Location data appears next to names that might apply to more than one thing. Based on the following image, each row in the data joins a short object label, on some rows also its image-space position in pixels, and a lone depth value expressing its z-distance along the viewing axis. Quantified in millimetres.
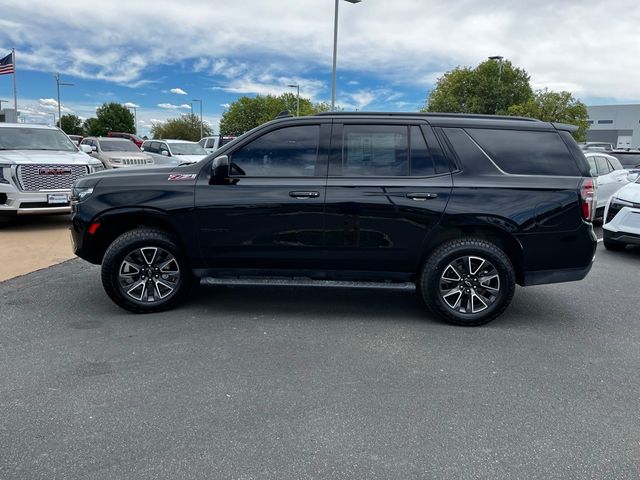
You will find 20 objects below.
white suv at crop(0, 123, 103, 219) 8266
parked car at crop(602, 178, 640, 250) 7211
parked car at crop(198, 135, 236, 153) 21958
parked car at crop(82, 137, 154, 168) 16047
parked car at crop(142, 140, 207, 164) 18219
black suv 4352
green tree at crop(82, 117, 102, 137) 80519
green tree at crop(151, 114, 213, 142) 79625
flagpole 42400
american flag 30125
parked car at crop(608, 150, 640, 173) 15586
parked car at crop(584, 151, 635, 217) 10305
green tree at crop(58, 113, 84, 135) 86500
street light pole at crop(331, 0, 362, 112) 17078
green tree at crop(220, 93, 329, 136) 66750
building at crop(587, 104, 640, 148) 100750
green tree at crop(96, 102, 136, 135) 81812
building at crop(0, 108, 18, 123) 38053
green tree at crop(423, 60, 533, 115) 44500
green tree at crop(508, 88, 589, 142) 37594
